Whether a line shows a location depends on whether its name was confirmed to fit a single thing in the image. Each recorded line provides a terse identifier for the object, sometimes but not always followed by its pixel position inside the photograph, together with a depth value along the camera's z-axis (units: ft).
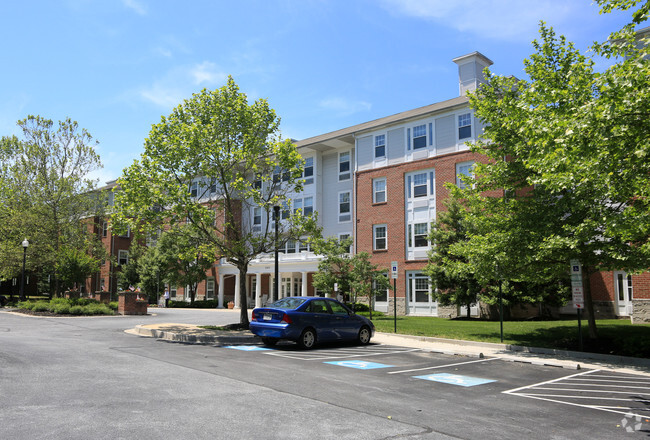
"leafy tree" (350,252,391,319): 92.73
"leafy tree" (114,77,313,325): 57.82
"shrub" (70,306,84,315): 85.92
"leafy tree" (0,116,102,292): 102.42
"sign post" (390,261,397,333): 58.03
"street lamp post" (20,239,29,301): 91.40
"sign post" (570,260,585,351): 42.86
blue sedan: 45.19
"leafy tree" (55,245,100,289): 95.04
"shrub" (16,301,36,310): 93.33
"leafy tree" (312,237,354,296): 97.96
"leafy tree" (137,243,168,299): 148.97
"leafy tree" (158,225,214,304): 141.49
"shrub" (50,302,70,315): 85.71
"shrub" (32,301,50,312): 88.87
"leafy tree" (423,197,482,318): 85.66
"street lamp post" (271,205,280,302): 63.21
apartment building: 98.99
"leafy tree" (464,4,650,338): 27.04
